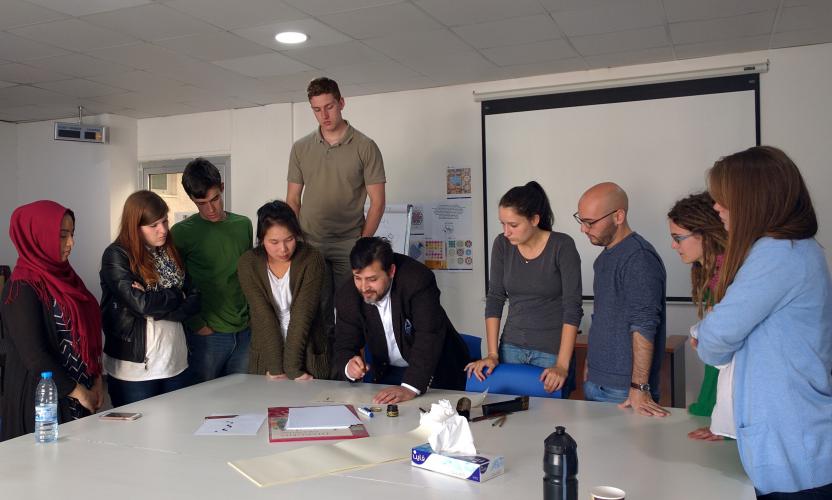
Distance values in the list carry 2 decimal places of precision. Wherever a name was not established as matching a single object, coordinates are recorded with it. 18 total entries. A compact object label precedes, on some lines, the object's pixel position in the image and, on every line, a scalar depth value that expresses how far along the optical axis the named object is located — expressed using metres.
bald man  2.36
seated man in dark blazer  2.61
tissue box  1.67
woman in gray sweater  2.71
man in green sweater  3.19
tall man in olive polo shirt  3.49
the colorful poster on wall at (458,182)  5.59
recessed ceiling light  4.17
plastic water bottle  2.05
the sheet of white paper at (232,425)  2.13
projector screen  4.82
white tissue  1.78
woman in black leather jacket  2.79
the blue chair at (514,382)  2.63
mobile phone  2.32
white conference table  1.62
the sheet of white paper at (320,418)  2.17
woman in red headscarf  2.56
